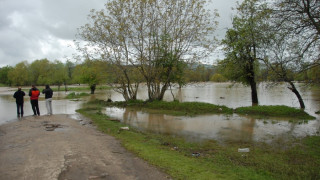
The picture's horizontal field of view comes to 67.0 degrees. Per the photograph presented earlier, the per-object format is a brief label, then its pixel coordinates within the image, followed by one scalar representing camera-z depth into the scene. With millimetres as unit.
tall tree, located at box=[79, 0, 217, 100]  21797
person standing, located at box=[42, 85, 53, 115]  15828
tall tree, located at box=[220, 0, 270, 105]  20203
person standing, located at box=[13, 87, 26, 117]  15333
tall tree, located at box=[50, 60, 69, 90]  69812
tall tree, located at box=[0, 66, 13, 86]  110206
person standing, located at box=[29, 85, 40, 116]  15228
